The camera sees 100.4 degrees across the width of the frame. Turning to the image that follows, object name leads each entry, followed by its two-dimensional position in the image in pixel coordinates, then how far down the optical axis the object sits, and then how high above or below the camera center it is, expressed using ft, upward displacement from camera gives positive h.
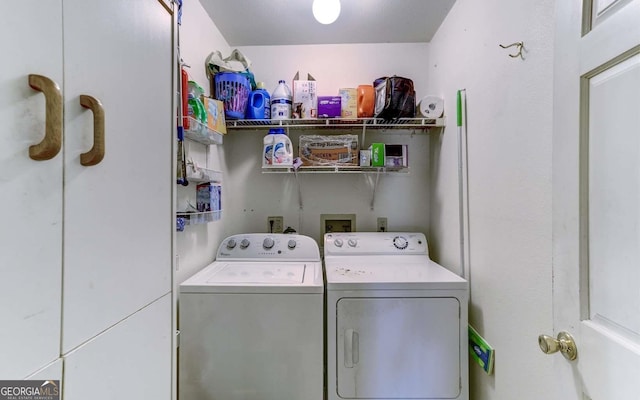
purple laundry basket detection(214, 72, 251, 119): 5.81 +2.38
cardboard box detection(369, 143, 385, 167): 6.04 +1.01
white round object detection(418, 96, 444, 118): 6.01 +2.10
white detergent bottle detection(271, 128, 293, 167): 5.95 +1.05
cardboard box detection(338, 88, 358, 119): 6.23 +2.26
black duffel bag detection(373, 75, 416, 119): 5.80 +2.25
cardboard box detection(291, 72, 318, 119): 6.21 +2.33
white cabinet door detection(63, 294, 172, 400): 1.87 -1.32
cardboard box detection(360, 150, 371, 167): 6.16 +0.96
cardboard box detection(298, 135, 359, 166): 6.29 +1.18
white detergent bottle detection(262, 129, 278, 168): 6.01 +1.12
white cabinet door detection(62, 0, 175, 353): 1.83 +0.26
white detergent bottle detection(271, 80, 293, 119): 6.08 +2.24
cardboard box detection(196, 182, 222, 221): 5.22 -0.01
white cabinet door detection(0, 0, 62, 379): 1.45 -0.02
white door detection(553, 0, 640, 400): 1.77 +0.02
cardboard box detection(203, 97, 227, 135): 5.06 +1.69
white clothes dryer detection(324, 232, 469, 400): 4.34 -2.29
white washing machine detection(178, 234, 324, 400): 4.31 -2.30
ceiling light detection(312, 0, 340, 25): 4.77 +3.45
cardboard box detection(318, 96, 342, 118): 6.12 +2.15
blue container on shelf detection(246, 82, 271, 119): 6.13 +2.19
